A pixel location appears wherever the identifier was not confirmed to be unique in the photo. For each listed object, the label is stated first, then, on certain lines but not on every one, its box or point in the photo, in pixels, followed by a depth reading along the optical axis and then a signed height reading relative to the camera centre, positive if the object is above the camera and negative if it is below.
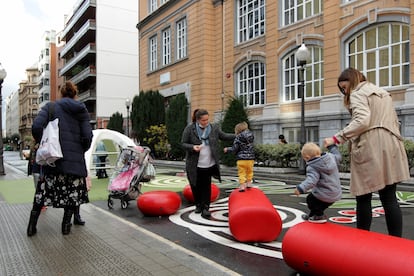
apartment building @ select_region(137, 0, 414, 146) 16.19 +4.78
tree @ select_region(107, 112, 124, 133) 36.19 +1.81
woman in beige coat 4.02 -0.11
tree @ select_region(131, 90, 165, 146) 29.22 +2.27
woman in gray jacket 6.71 -0.26
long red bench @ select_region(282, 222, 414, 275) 2.96 -0.95
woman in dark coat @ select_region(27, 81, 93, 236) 5.50 -0.31
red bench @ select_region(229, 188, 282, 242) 4.91 -1.06
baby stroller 8.01 -0.73
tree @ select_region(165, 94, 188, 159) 25.92 +1.41
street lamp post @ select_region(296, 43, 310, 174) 14.31 +3.01
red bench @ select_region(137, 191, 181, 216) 6.93 -1.13
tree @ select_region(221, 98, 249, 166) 18.52 +1.13
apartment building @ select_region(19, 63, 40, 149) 115.25 +14.29
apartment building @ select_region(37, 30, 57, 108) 82.44 +16.38
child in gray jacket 4.55 -0.44
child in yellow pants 8.50 -0.29
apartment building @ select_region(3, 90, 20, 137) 142.38 +11.82
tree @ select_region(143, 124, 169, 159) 27.69 +0.11
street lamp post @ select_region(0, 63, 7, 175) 17.16 +0.21
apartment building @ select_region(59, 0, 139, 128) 51.31 +11.85
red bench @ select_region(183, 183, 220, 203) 8.26 -1.14
